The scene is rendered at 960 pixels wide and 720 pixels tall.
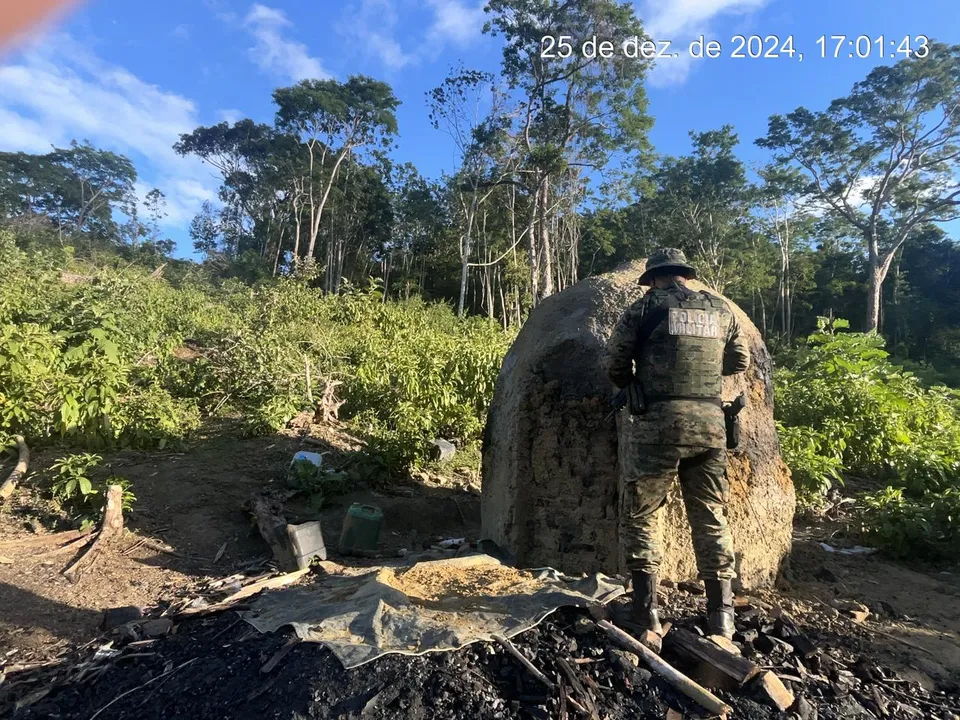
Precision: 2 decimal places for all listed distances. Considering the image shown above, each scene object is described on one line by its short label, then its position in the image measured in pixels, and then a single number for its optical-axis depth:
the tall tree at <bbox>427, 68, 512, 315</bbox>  22.03
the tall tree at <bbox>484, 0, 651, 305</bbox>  19.47
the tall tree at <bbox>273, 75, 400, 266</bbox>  26.98
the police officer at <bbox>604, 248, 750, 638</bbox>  3.10
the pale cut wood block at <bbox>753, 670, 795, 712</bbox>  2.46
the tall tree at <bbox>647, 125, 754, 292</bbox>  29.72
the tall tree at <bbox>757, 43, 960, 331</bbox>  20.17
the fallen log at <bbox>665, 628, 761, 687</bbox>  2.51
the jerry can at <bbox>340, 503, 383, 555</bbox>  4.81
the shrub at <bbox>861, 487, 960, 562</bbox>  4.71
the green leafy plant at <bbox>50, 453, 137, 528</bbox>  4.84
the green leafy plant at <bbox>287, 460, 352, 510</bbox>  5.68
